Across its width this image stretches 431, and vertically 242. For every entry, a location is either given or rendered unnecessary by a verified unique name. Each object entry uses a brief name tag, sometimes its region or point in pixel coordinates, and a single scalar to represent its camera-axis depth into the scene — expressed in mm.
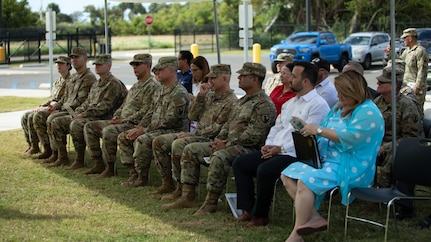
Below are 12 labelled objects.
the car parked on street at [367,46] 47041
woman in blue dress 8621
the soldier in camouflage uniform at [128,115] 13314
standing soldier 16686
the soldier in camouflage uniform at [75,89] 15018
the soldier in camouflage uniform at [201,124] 11434
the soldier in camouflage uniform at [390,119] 10400
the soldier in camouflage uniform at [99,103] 14207
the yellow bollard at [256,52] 39060
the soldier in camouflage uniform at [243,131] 10498
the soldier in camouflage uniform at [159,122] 12480
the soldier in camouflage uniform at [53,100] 15933
